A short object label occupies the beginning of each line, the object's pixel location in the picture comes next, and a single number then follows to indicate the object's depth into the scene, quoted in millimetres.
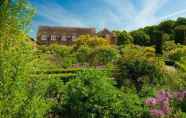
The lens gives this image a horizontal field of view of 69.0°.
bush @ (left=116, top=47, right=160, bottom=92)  6010
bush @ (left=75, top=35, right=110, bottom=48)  14844
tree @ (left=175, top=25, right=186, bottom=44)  18808
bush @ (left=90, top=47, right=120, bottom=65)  10845
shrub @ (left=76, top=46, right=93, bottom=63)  11463
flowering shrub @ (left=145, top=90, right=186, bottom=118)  3835
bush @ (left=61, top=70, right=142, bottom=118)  3811
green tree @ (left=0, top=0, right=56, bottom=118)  2652
